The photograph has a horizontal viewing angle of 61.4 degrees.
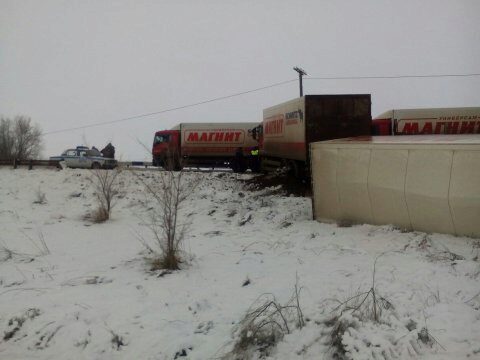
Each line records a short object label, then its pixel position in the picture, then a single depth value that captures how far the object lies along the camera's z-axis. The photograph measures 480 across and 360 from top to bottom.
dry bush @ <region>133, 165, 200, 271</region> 6.27
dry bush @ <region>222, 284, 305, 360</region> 3.82
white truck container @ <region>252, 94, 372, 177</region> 13.30
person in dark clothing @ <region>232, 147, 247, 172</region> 24.33
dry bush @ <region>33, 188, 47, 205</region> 13.31
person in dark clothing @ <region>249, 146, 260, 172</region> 24.17
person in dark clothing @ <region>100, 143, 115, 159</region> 28.42
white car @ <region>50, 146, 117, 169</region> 25.62
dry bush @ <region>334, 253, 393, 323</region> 4.03
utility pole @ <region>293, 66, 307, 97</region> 27.38
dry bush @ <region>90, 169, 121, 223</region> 10.77
